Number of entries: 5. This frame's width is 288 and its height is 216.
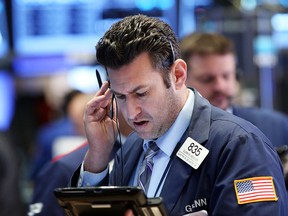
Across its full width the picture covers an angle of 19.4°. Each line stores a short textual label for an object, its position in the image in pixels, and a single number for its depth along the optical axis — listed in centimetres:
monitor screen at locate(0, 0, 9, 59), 614
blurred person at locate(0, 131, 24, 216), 645
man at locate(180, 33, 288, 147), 499
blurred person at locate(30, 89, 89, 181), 626
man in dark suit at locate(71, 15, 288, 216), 306
